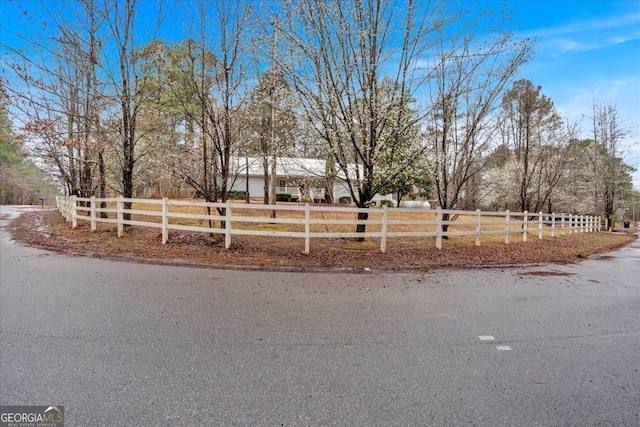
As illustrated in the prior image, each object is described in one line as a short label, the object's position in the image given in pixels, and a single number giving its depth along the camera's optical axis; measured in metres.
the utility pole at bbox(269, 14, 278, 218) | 8.72
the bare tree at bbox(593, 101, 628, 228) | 23.62
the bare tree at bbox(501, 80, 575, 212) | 18.25
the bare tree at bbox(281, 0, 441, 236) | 8.52
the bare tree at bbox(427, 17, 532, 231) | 9.98
